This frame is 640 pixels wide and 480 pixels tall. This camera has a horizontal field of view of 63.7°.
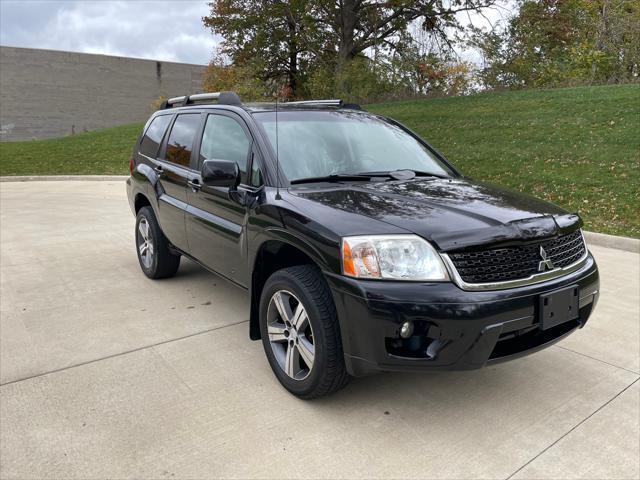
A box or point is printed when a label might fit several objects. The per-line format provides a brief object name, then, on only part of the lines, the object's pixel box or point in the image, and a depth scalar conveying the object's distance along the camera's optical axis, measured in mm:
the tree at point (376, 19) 18484
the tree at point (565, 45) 17297
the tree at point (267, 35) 19531
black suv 2396
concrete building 29250
